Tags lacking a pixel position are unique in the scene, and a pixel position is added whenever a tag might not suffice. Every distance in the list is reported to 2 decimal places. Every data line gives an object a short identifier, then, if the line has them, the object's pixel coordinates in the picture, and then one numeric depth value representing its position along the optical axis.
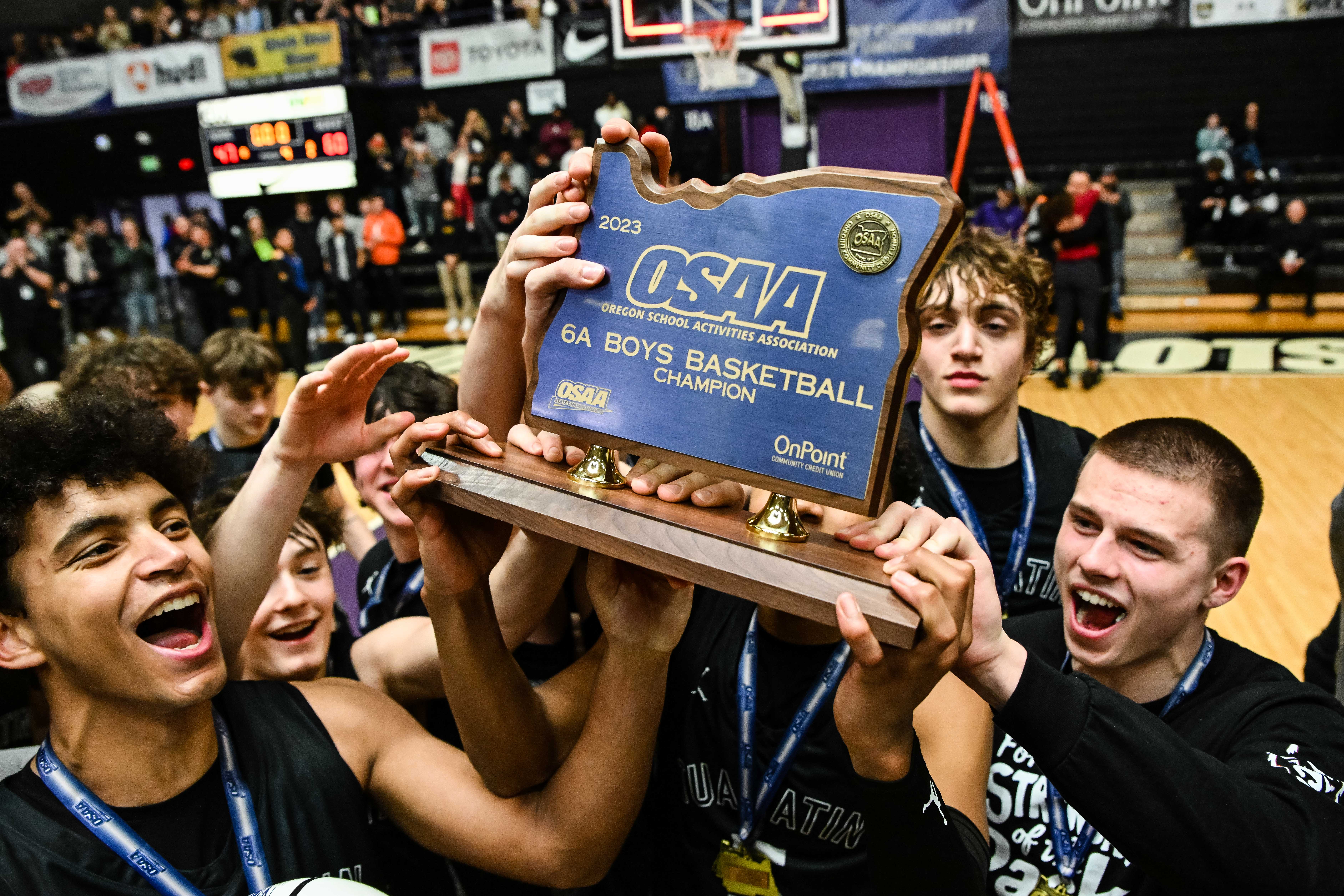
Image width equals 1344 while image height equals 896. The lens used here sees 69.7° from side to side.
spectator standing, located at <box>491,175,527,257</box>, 13.12
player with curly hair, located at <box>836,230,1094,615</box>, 2.61
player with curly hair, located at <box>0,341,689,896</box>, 1.60
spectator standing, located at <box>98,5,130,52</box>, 16.28
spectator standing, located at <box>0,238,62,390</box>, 11.40
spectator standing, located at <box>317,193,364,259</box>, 12.82
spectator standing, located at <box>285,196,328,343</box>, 12.96
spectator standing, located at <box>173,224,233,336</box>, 13.31
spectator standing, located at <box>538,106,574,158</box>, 13.48
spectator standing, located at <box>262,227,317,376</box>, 11.28
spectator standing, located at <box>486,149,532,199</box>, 13.41
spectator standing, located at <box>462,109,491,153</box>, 14.09
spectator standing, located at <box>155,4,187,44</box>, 15.88
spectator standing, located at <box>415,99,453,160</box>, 14.52
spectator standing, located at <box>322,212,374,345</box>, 12.89
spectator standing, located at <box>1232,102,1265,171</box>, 12.09
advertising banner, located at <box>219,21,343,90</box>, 14.77
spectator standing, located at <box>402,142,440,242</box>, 14.05
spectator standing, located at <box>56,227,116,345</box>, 14.11
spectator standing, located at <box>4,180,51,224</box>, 14.41
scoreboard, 14.82
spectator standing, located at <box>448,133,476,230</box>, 13.87
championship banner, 10.13
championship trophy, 1.34
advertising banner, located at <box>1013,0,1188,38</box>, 12.03
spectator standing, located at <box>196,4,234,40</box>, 15.34
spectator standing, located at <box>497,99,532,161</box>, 13.80
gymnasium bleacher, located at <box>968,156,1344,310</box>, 12.18
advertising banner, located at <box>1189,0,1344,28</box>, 11.61
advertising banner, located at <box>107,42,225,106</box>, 15.22
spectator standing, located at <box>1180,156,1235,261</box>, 12.18
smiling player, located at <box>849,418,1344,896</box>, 1.37
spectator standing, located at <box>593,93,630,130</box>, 13.02
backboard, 6.98
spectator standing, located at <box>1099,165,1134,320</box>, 10.41
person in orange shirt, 13.07
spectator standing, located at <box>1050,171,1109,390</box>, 8.82
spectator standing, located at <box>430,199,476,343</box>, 13.45
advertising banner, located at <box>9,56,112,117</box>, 15.88
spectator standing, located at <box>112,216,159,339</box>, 14.02
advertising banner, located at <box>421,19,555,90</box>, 14.05
